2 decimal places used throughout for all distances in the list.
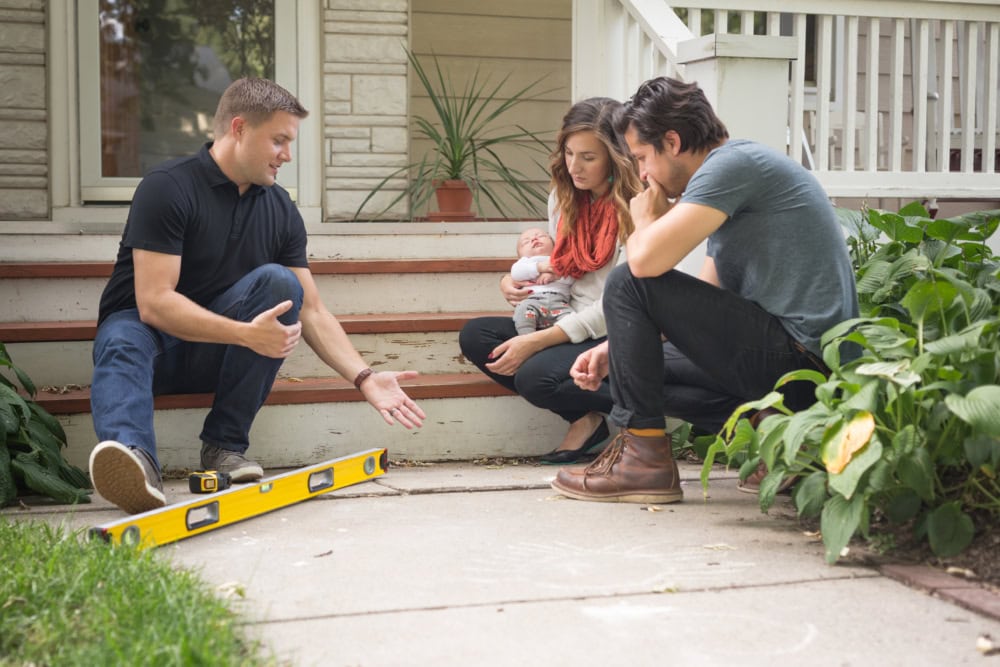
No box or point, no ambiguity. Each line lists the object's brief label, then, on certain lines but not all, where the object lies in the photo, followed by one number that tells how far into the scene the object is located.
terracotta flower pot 5.59
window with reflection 6.04
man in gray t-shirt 2.91
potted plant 5.54
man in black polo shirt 3.19
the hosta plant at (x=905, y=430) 2.34
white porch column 3.79
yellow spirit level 2.53
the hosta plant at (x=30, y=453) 3.10
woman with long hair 3.60
